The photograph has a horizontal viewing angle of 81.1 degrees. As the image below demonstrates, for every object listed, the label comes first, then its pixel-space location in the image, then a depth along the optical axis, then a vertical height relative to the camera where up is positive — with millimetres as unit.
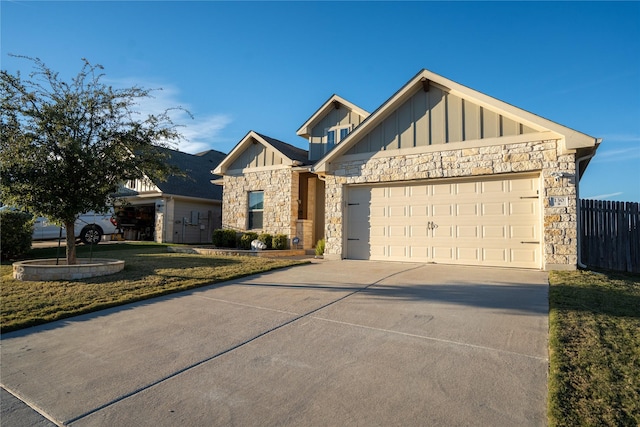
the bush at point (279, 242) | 13938 -554
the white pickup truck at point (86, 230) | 15711 -237
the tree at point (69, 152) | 7305 +1493
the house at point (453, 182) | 8305 +1204
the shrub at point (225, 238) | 14961 -466
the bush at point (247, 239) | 14328 -467
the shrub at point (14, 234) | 10125 -276
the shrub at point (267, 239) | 13828 -445
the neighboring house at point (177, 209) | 18578 +919
